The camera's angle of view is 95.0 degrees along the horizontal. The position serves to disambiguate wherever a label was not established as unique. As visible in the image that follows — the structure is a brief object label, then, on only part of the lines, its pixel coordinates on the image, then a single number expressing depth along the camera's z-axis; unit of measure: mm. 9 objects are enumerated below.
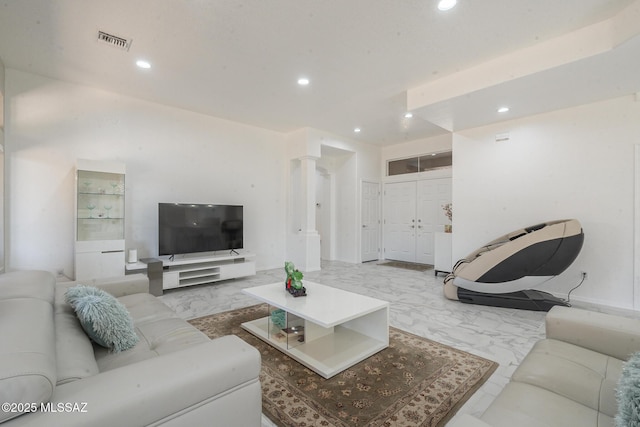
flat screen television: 4207
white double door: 6348
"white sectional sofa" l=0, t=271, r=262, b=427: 749
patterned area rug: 1614
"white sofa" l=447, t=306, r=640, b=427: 1022
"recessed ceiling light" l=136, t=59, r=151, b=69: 3172
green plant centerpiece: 2631
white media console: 4066
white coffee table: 2123
